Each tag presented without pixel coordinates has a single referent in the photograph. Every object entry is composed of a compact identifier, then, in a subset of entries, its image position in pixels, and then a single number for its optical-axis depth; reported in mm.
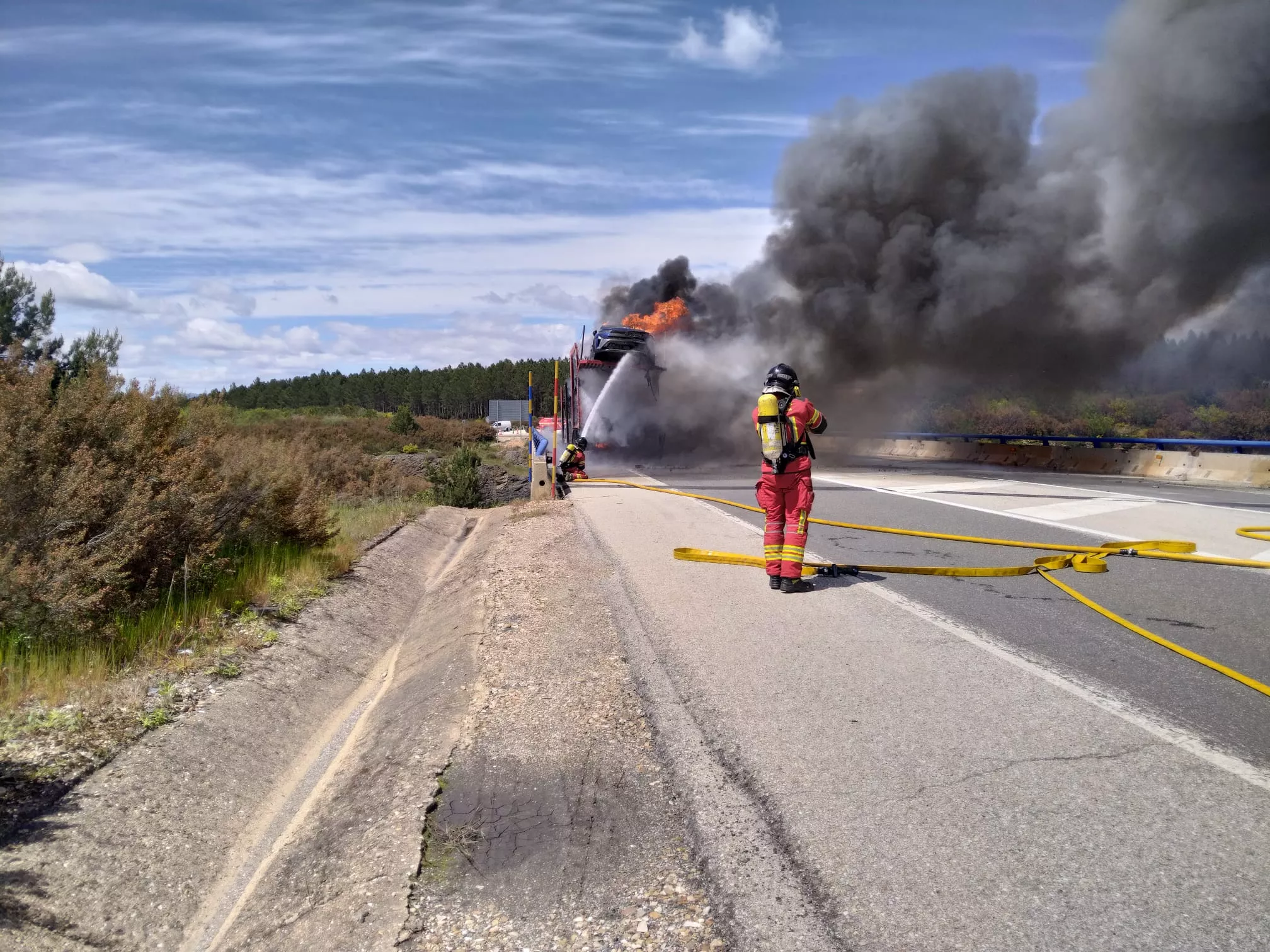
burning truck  22672
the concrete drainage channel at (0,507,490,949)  3578
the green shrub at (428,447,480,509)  19812
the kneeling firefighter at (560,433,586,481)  18875
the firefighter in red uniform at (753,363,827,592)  7566
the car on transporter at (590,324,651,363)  22688
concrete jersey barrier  16797
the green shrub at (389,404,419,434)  41844
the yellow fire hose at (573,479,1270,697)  8086
